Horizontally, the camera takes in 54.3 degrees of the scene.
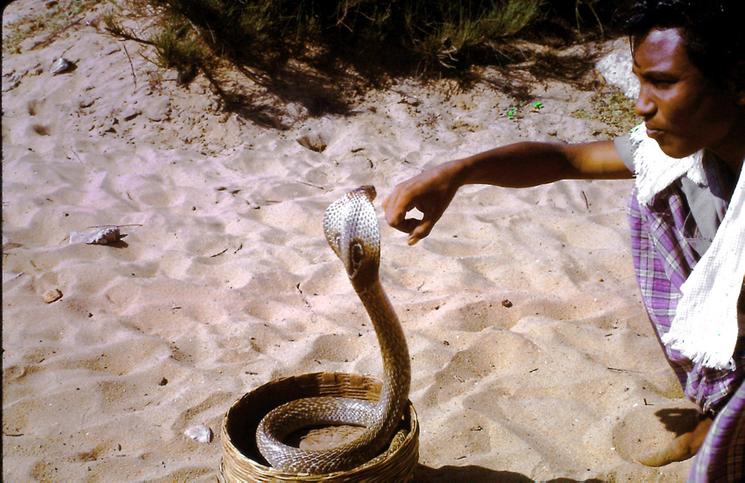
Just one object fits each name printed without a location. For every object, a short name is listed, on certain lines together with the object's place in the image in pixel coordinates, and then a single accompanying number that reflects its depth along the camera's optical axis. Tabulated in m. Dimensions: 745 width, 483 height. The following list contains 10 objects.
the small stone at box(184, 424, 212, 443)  2.60
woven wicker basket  1.90
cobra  1.90
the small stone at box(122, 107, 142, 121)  5.37
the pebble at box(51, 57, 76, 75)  5.87
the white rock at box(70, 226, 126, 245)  3.83
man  1.81
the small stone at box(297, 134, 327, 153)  5.20
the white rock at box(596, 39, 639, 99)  5.93
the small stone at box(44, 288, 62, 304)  3.37
